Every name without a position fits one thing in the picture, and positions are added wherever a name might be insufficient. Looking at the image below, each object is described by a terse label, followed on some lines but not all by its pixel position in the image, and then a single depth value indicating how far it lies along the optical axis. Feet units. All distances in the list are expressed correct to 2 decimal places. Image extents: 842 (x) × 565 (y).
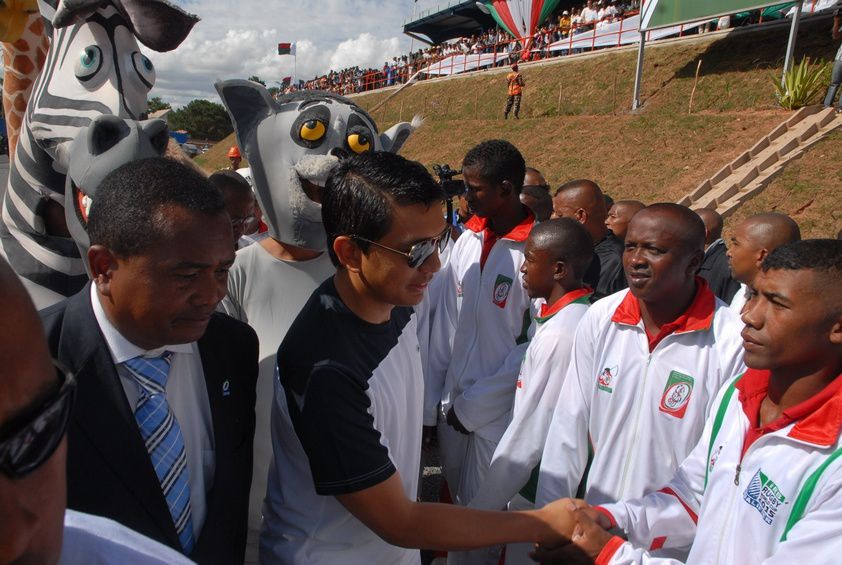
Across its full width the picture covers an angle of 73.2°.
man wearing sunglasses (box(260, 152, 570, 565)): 4.90
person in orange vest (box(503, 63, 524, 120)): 68.03
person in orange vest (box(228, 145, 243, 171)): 31.28
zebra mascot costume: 8.10
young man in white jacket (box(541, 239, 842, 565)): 5.01
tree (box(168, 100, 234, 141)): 229.66
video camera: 8.57
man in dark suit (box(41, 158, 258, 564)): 4.57
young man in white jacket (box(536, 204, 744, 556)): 7.61
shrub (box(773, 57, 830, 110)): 42.42
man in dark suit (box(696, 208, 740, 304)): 16.34
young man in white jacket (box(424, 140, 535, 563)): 10.24
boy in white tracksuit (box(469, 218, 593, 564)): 8.66
